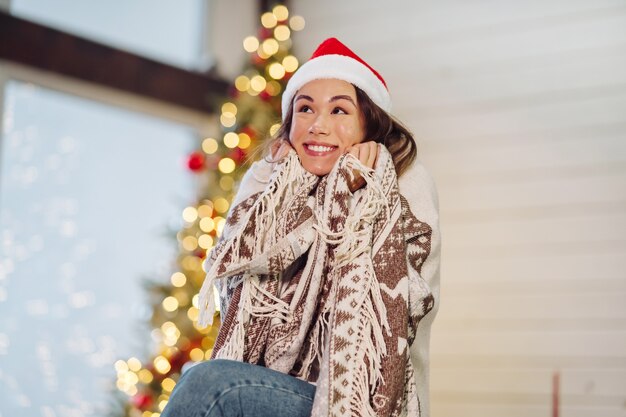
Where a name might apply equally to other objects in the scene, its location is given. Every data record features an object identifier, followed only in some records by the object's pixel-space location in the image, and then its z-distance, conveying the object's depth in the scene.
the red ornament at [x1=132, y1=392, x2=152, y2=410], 3.23
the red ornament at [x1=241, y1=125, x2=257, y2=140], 3.48
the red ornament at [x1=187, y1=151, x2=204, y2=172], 3.37
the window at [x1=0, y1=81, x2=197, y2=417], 3.21
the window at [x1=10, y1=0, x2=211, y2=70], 3.41
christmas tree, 3.32
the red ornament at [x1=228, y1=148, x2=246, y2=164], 3.47
